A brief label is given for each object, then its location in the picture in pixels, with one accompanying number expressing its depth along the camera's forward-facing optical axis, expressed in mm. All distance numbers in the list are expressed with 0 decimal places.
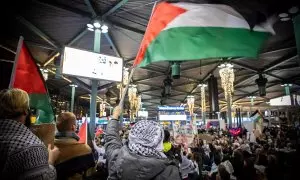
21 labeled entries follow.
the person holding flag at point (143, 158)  1827
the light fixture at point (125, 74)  13576
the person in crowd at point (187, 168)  5079
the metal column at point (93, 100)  8414
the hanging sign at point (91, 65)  6754
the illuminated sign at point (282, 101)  14742
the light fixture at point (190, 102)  25033
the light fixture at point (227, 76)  15078
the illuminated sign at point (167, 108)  24875
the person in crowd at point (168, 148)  4840
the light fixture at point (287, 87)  23070
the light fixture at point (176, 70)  12906
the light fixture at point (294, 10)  6438
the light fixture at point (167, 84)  18438
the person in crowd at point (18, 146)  1544
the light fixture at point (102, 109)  28123
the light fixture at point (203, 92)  22441
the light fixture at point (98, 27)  9097
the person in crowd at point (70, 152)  2561
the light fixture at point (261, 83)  17453
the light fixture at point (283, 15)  7011
